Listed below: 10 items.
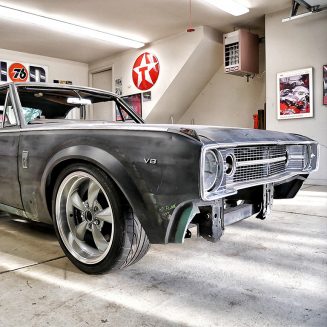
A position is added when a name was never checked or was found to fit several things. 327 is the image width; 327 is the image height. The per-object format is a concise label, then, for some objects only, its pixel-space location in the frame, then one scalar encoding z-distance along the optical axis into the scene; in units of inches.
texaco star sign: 313.7
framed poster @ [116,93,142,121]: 329.1
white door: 374.6
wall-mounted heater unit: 259.9
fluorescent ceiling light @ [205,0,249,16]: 217.9
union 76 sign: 324.2
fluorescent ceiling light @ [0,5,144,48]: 237.1
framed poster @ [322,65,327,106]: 215.6
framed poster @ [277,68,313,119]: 222.2
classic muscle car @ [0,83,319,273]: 54.4
